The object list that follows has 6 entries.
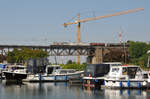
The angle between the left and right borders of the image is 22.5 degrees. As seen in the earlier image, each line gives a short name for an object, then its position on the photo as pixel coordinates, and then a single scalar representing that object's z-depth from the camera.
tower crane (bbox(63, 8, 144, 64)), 178.59
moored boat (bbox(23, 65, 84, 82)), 66.75
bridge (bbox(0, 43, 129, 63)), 140.88
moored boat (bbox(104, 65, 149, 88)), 50.15
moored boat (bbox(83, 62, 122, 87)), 54.62
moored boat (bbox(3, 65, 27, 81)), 68.88
